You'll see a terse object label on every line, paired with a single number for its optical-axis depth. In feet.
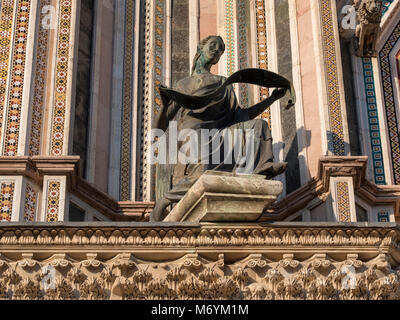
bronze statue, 47.37
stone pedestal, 41.65
